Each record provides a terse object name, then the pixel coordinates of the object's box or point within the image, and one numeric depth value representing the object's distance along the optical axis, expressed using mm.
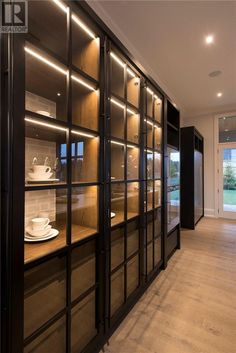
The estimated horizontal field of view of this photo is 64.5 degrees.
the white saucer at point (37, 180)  1080
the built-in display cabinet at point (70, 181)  871
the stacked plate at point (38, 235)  1145
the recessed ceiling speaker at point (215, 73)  3683
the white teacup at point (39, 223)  1203
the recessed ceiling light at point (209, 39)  2716
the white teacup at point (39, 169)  1170
